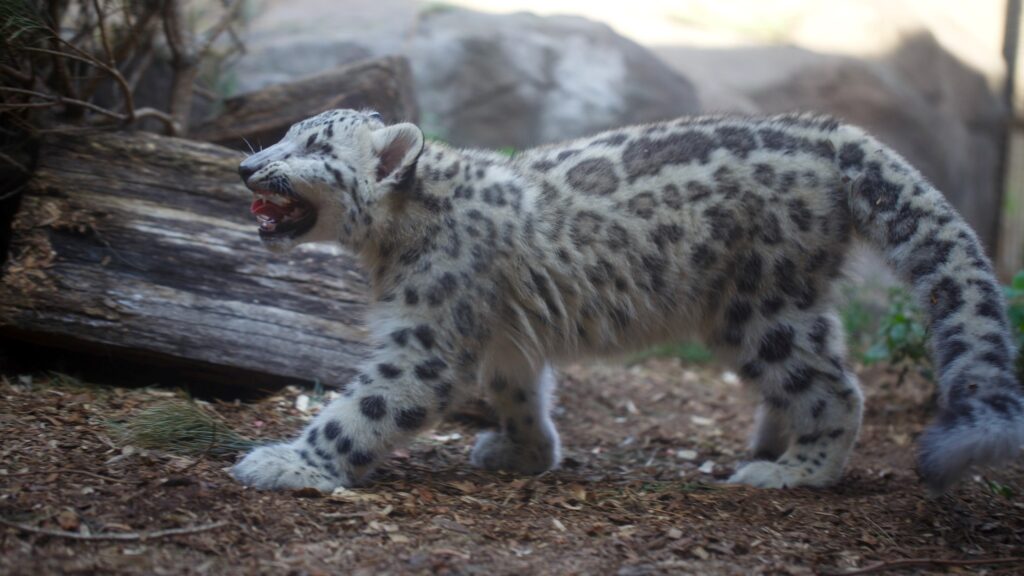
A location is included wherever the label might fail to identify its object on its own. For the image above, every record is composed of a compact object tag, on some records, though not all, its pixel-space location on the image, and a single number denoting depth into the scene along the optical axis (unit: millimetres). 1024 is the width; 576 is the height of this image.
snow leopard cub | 5156
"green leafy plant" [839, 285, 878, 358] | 9711
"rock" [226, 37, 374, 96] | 10656
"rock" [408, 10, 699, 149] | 12367
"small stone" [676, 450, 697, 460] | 6828
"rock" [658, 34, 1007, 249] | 14500
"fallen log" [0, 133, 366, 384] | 6004
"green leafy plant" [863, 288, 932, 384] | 7547
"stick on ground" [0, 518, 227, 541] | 3893
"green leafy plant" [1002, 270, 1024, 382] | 6660
